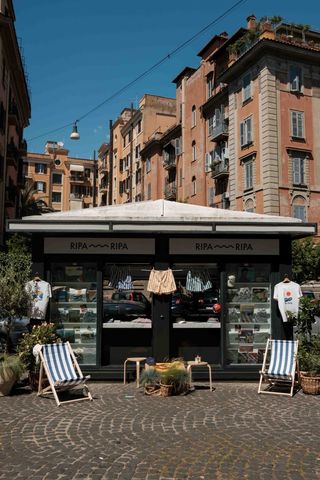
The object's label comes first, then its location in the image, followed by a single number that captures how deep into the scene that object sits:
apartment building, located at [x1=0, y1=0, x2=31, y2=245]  29.55
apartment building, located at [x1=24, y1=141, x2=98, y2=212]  77.62
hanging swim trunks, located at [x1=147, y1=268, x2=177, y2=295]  10.05
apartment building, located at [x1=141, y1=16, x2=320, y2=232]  31.30
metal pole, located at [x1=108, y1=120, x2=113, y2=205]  30.16
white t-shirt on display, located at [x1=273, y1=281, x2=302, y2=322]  10.03
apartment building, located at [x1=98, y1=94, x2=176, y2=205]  54.59
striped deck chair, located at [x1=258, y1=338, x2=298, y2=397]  8.95
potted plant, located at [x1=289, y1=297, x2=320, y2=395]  8.95
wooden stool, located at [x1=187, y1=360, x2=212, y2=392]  9.13
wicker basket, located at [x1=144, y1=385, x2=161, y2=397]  8.88
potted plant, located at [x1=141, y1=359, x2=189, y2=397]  8.81
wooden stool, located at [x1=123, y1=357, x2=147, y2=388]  9.58
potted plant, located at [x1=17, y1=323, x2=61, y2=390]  9.22
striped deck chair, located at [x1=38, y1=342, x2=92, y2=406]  8.42
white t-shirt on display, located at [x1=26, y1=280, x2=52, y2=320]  9.82
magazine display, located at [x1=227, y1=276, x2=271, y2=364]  10.51
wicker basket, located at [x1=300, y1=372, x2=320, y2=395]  8.90
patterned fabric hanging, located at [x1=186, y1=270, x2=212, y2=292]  10.65
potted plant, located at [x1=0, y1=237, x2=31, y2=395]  8.86
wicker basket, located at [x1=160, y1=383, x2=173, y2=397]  8.77
